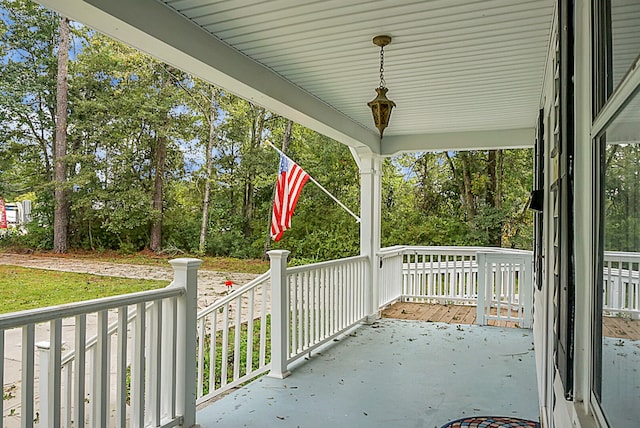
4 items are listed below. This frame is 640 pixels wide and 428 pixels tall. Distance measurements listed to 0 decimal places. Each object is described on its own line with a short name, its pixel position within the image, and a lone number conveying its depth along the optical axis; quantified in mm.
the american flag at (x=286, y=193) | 5672
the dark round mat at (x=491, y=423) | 3131
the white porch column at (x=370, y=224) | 6371
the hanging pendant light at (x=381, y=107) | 3631
